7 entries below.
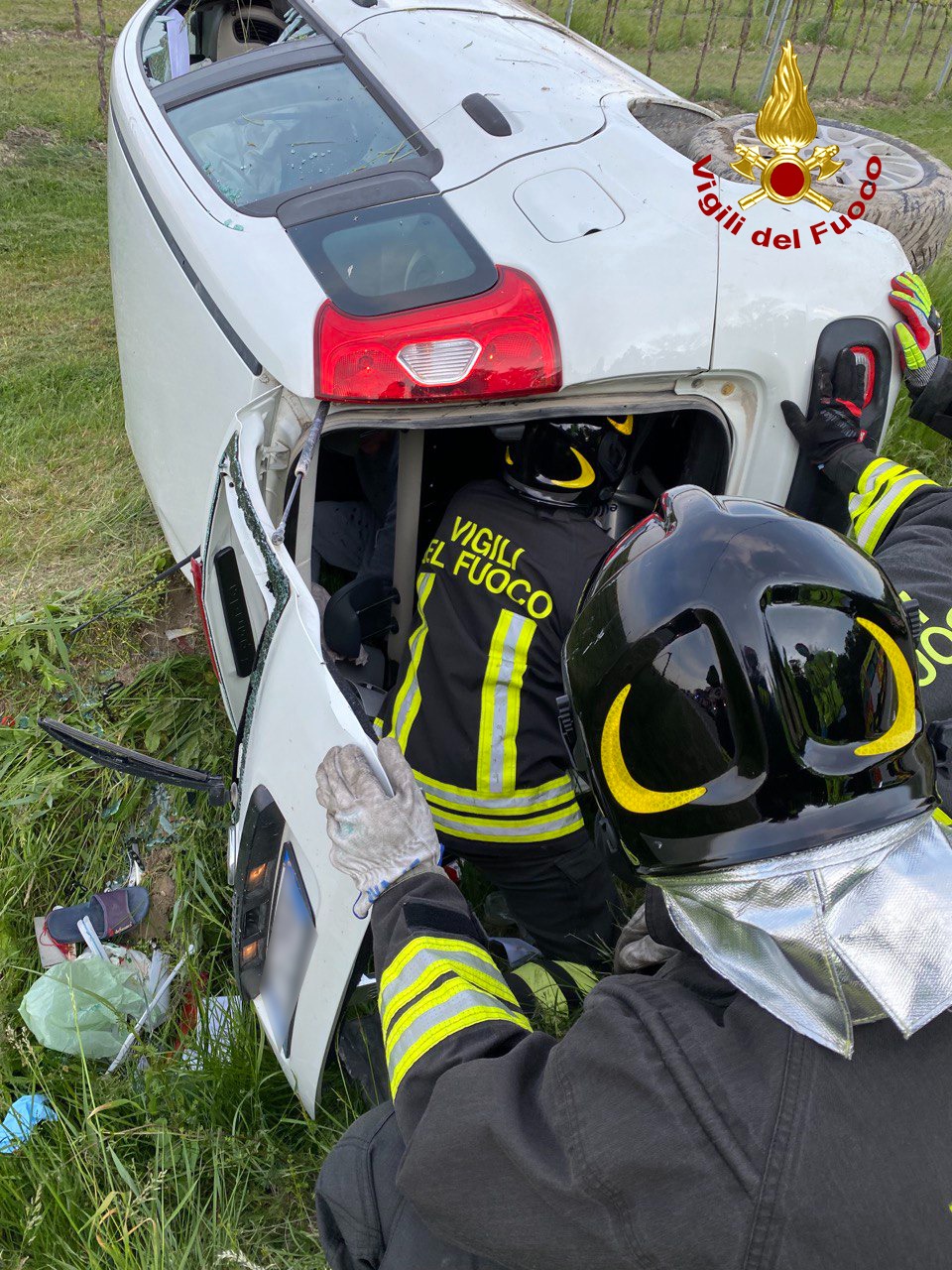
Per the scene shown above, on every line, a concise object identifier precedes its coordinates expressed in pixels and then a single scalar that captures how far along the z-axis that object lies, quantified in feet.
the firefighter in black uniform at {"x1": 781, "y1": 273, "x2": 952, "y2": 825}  6.01
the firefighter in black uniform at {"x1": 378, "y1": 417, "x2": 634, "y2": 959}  6.82
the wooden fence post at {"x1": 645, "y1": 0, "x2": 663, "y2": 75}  32.22
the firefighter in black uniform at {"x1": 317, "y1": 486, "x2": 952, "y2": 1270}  3.22
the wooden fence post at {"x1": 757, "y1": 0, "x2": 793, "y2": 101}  25.93
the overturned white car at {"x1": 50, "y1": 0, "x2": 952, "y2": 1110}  5.66
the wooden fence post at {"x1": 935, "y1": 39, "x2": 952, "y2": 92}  34.28
